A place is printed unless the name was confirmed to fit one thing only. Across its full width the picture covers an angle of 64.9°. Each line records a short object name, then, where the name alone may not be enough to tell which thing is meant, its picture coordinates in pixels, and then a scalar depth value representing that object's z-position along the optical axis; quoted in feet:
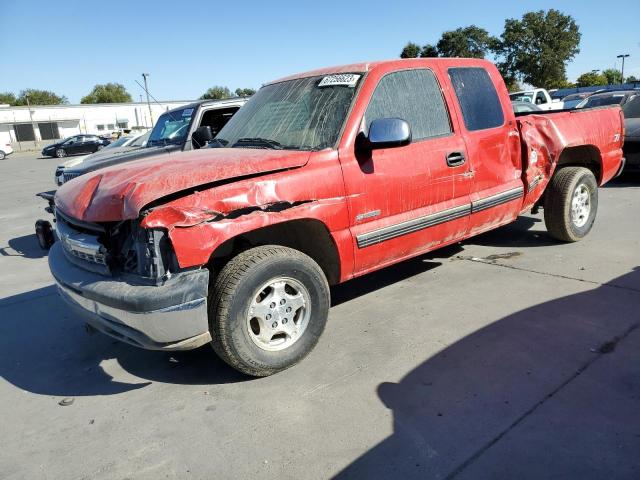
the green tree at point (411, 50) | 169.89
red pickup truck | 9.13
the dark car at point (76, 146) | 108.47
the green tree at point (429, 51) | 167.63
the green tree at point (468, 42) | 169.68
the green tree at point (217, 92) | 308.40
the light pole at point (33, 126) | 171.89
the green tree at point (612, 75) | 288.71
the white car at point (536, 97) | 63.26
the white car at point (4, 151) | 116.42
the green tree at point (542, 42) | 164.35
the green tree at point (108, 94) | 305.73
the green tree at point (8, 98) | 296.55
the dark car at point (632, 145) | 29.27
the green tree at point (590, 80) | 264.44
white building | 170.71
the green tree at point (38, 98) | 300.57
